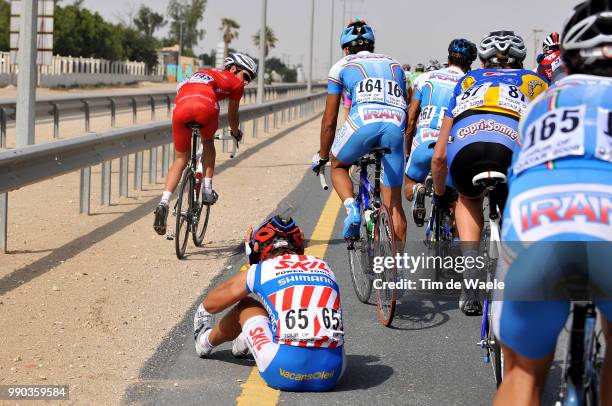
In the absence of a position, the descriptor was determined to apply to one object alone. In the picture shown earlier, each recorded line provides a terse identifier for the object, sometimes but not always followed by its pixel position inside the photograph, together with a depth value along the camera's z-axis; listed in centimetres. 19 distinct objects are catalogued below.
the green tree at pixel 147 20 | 18375
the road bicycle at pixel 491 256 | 564
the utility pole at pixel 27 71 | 1246
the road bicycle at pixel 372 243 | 771
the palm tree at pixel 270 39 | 17638
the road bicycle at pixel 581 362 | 354
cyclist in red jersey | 1048
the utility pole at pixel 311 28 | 5864
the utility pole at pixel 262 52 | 3538
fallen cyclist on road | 582
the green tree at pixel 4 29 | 9312
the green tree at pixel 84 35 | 10400
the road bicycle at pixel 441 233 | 879
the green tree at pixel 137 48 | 12797
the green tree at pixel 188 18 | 19200
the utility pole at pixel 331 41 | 8702
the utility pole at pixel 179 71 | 11230
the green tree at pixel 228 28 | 15450
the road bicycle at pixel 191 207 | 1005
